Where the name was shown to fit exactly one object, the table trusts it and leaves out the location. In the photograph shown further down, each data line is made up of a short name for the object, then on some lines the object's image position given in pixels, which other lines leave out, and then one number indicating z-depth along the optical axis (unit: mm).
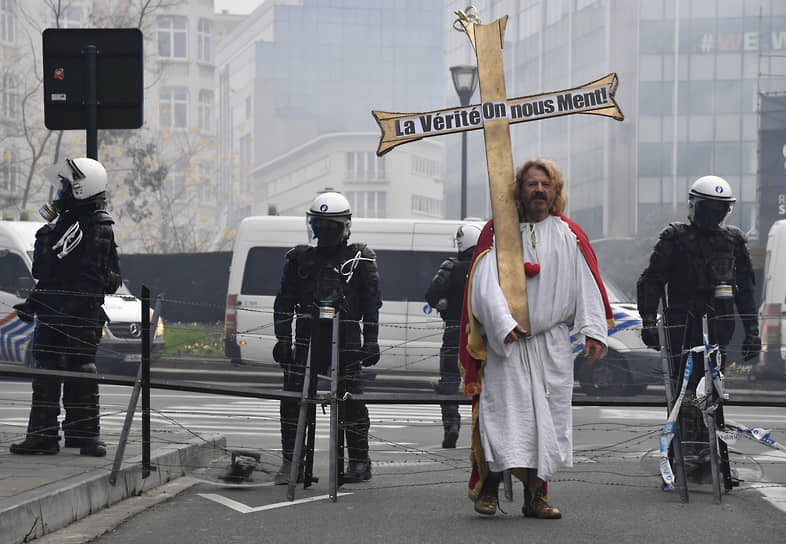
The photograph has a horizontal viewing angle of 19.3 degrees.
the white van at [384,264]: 33334
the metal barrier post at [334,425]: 12448
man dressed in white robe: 11177
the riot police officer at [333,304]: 14111
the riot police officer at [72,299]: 14020
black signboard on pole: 15585
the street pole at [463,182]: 37195
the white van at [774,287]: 32369
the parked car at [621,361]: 30048
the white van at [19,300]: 31532
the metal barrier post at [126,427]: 12468
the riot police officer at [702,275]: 14424
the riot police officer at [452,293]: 20058
